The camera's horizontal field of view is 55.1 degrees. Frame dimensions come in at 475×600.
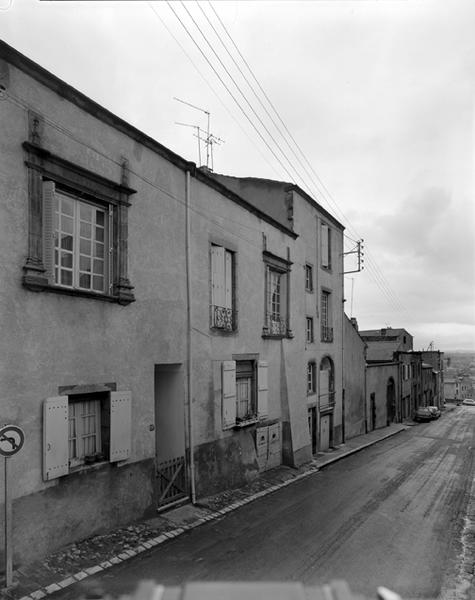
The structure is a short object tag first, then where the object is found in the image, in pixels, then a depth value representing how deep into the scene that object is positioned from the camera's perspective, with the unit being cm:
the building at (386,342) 4103
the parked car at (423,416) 3975
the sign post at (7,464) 603
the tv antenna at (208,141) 1648
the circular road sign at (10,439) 602
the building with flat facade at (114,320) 682
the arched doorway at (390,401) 3409
